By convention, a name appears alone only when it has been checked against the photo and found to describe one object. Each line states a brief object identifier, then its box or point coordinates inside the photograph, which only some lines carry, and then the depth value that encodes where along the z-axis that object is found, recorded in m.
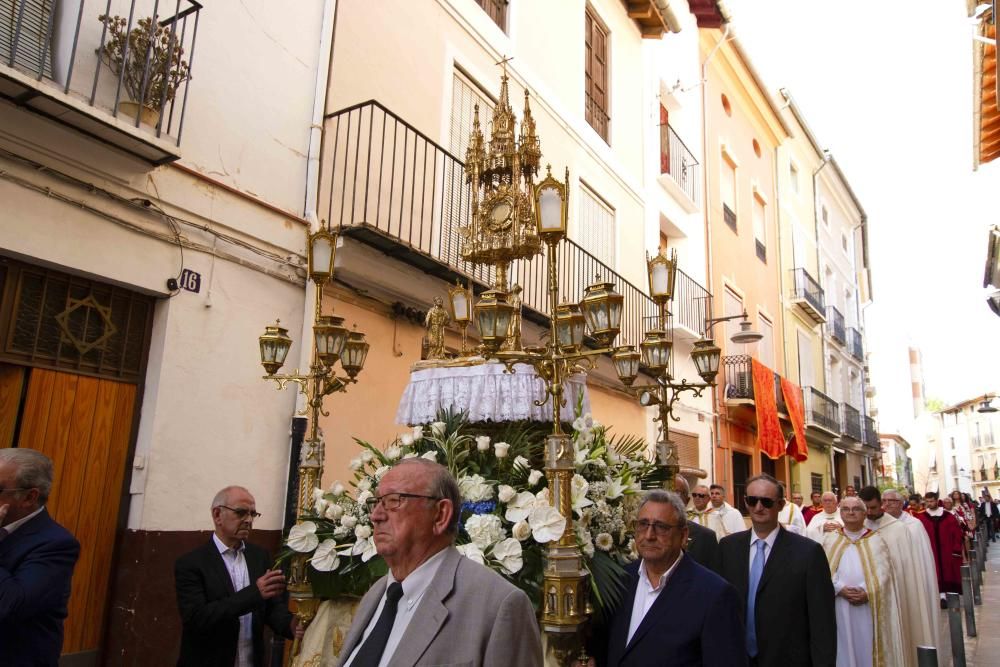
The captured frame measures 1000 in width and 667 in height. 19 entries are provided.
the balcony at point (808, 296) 22.85
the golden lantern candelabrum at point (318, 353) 5.27
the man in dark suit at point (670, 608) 2.80
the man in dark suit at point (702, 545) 4.68
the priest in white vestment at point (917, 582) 6.25
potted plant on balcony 5.80
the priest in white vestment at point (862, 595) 5.30
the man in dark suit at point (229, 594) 3.68
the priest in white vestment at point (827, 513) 9.34
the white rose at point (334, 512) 4.48
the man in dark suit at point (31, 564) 2.74
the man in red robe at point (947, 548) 11.50
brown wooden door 5.45
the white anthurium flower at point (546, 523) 3.75
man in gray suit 1.94
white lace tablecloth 5.36
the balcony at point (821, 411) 22.23
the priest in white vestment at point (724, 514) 8.84
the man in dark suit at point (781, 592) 3.66
